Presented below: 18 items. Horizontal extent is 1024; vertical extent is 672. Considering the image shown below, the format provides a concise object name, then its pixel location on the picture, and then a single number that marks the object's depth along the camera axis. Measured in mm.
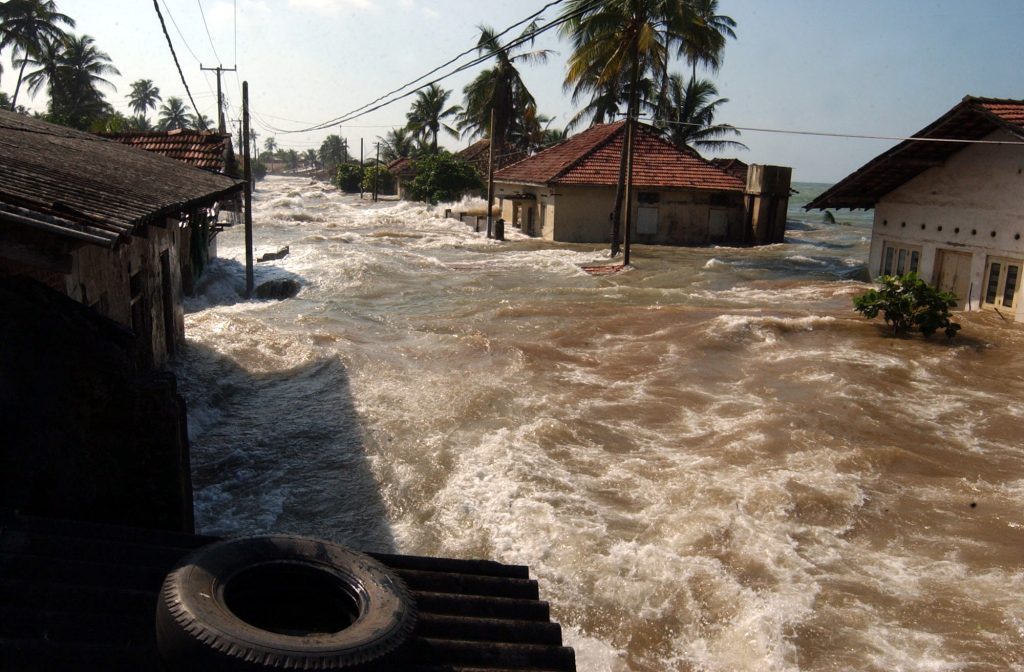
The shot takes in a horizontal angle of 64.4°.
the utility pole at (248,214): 20094
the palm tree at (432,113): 65562
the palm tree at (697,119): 43750
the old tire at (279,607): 3143
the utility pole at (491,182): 36219
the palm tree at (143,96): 95375
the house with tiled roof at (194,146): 20641
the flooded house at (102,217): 5273
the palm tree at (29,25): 44469
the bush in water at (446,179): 47844
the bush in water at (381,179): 68762
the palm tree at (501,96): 45594
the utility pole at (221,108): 36438
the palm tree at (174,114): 94825
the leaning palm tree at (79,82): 48406
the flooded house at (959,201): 17219
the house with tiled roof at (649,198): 34156
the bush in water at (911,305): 15820
